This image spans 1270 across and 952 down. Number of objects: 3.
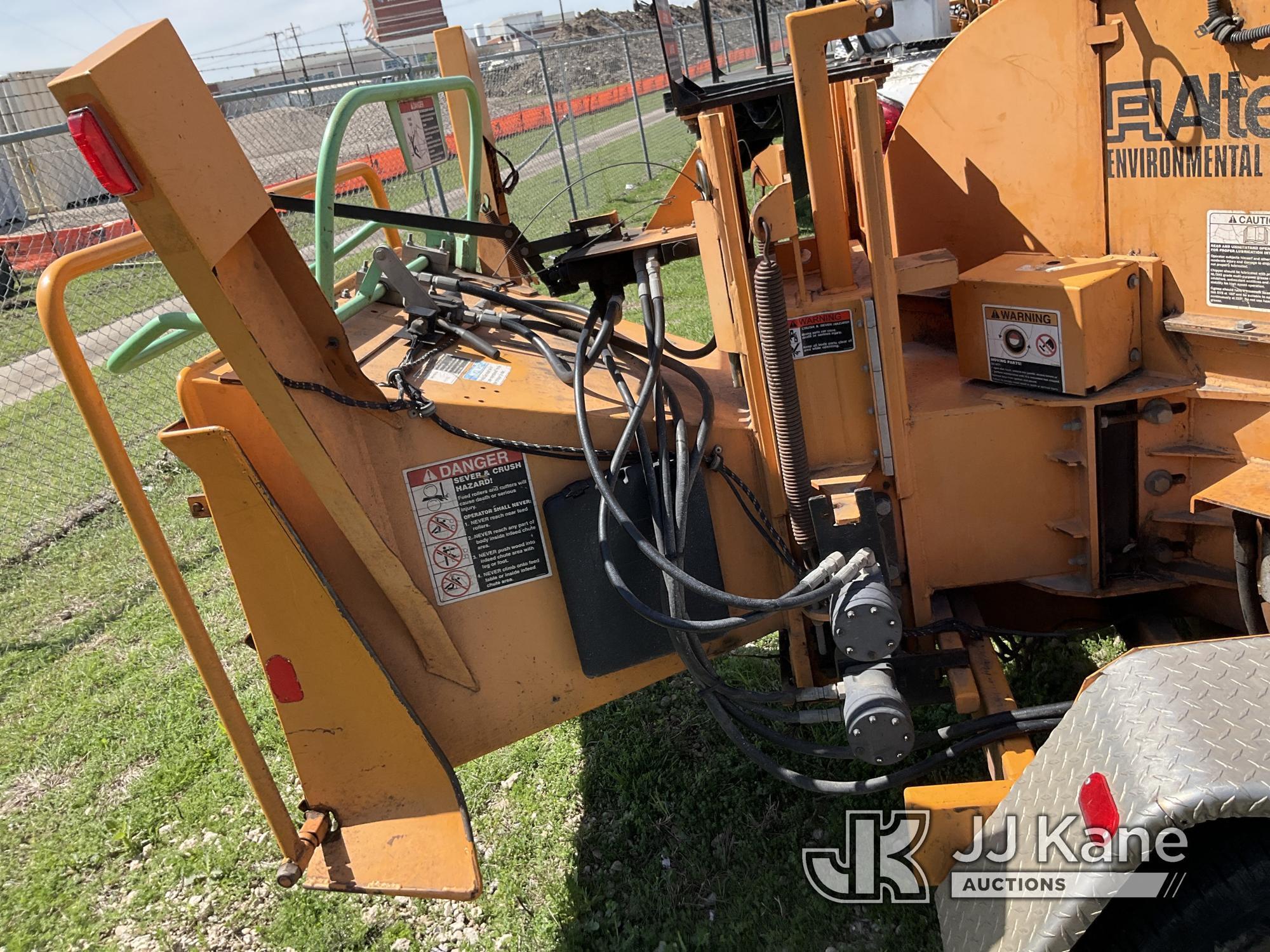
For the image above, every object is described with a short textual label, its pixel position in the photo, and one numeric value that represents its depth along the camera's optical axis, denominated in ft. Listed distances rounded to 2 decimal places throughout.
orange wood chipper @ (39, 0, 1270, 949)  7.09
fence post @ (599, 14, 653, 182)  44.03
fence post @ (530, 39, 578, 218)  33.99
